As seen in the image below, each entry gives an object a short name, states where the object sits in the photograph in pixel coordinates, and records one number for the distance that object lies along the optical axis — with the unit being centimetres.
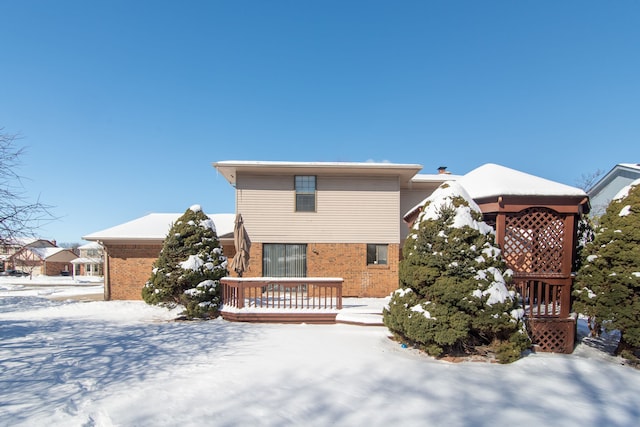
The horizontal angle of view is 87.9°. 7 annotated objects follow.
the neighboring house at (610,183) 1997
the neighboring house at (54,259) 4247
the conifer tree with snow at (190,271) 855
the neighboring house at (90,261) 3886
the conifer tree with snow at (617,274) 554
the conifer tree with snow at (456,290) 546
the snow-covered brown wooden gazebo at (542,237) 636
